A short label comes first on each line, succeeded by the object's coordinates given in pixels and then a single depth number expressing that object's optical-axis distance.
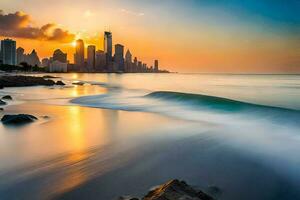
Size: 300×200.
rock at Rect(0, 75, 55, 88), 36.58
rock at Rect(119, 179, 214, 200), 3.46
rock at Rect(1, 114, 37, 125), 10.03
